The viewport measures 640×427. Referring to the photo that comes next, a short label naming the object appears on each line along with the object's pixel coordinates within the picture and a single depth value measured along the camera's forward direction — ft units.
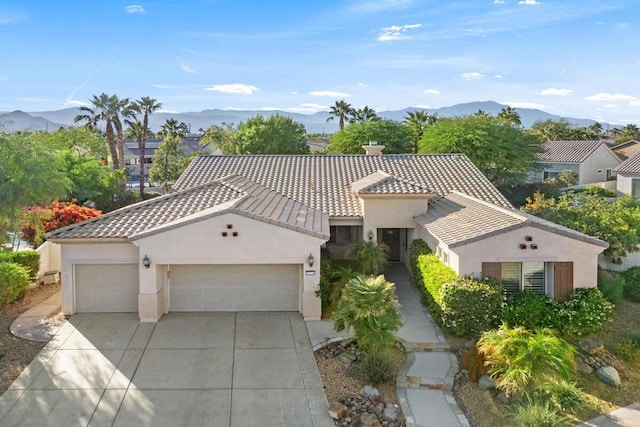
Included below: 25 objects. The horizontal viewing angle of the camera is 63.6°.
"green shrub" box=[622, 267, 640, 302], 67.31
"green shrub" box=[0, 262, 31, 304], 61.52
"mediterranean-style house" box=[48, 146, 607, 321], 54.60
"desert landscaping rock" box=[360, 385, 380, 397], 41.91
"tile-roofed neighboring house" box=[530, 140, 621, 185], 187.21
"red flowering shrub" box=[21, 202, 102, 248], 84.69
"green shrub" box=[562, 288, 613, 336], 51.70
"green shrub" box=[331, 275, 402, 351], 46.55
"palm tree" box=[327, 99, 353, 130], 257.55
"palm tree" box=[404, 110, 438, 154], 181.16
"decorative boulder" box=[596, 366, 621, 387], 45.39
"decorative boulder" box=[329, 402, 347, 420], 38.60
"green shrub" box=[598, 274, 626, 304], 62.95
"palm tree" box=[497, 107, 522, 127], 235.73
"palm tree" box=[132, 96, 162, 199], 200.54
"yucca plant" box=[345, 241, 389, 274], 69.41
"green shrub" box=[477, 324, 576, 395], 40.70
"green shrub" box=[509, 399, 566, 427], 35.94
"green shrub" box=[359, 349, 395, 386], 43.93
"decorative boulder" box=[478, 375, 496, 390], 43.50
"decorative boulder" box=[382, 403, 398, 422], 39.22
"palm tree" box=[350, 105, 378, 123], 248.48
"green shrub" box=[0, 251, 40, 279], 68.81
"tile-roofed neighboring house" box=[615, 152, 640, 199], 138.13
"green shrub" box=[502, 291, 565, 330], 51.85
